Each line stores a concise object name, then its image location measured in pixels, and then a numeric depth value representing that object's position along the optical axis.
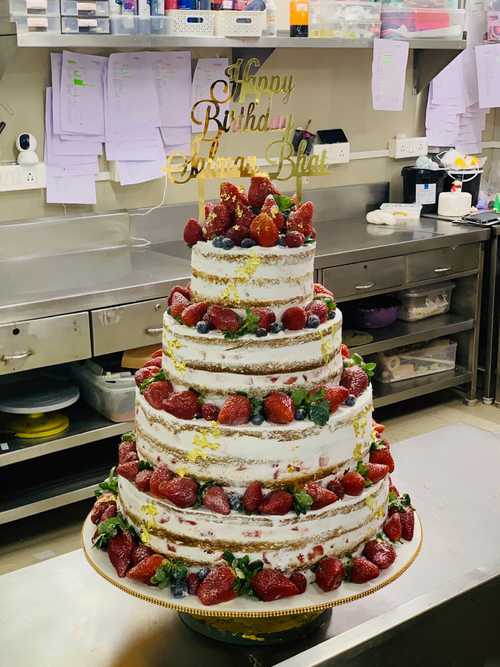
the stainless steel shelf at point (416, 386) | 4.05
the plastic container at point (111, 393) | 3.11
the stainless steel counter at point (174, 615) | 1.51
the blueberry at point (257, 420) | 1.52
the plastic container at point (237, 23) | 3.52
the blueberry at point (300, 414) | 1.54
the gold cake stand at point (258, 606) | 1.47
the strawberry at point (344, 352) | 1.72
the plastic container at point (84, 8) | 3.13
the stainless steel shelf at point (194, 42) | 3.01
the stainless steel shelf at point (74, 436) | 2.90
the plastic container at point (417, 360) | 4.15
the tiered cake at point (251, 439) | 1.51
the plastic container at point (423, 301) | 4.22
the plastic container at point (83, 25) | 3.14
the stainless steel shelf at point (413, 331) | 3.96
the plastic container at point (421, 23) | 4.12
